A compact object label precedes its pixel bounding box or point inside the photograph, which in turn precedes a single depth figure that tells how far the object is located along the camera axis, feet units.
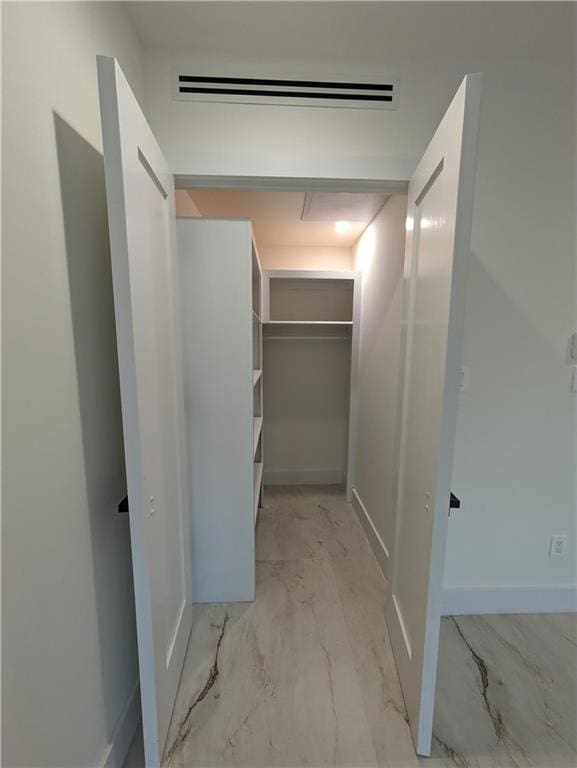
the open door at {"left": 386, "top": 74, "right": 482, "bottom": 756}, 2.89
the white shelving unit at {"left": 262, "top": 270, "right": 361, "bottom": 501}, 9.36
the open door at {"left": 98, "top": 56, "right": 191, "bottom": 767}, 2.61
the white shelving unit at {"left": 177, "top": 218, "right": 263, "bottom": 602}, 4.87
